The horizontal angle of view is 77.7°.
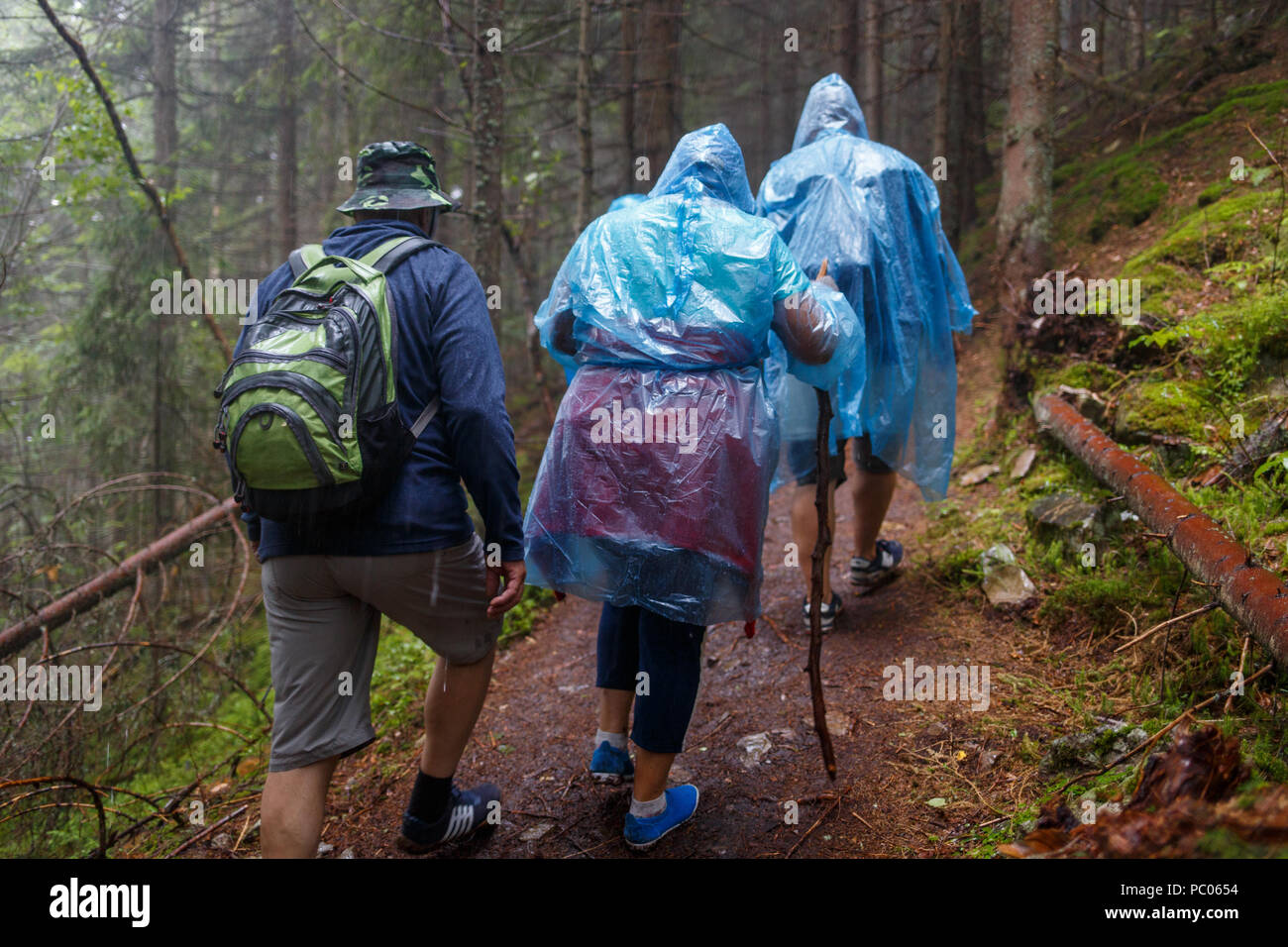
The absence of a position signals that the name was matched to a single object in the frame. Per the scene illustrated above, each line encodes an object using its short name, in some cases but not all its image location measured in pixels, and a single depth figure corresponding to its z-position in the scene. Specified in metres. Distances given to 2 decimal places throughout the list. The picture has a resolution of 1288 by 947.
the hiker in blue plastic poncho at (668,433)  2.34
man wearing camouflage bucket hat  2.14
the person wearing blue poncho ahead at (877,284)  3.49
